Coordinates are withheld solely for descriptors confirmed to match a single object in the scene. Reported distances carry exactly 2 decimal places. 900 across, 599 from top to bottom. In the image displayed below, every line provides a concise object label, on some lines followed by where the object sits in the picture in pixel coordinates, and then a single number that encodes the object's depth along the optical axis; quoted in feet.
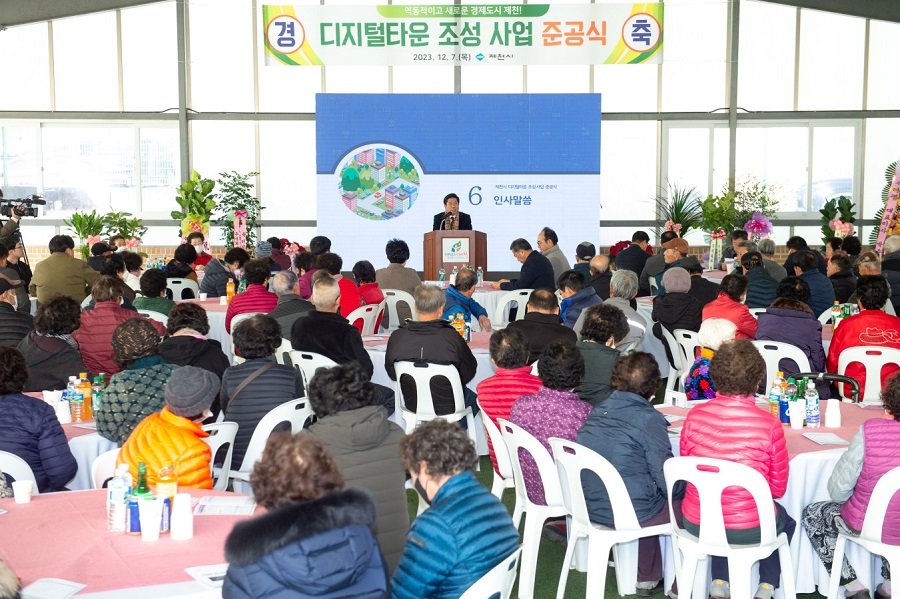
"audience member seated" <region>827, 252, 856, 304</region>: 28.32
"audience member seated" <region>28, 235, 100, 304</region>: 31.14
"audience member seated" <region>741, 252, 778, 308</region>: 28.12
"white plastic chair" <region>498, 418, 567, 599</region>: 13.84
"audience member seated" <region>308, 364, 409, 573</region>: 11.56
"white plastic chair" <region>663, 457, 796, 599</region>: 11.97
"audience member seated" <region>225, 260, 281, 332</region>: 26.03
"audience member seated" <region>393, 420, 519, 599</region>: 9.23
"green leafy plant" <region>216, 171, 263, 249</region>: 49.44
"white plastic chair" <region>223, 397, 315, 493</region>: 15.70
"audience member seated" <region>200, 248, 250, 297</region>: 32.68
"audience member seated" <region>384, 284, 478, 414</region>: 19.54
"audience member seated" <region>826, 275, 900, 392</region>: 19.95
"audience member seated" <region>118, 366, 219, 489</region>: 12.06
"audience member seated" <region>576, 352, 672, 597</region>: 13.16
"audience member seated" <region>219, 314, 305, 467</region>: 16.11
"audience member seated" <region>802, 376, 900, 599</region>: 12.05
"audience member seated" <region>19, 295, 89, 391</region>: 18.12
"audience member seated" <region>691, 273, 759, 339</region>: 21.97
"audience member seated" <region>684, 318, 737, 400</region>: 16.35
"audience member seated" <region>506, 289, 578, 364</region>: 20.31
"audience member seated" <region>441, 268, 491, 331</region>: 24.08
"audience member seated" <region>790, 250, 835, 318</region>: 26.99
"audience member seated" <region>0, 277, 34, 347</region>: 21.06
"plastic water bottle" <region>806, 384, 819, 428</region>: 15.24
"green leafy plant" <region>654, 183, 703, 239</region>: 49.93
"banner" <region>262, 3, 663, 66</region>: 45.55
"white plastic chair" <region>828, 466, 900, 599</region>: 11.89
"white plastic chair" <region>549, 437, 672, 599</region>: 12.89
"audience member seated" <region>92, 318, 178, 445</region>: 14.87
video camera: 38.55
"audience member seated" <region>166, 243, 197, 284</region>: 34.37
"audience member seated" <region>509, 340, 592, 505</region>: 14.29
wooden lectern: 33.35
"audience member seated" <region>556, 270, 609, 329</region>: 24.31
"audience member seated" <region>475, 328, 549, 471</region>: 16.15
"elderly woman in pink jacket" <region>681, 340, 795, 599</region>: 12.34
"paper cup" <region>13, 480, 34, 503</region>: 11.66
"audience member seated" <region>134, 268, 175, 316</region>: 25.67
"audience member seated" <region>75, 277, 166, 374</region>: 20.66
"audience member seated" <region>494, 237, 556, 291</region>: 31.45
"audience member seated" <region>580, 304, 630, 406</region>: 16.90
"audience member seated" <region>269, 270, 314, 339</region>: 23.29
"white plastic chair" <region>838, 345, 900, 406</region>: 19.19
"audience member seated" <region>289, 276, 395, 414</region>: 20.80
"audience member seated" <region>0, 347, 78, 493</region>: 13.44
